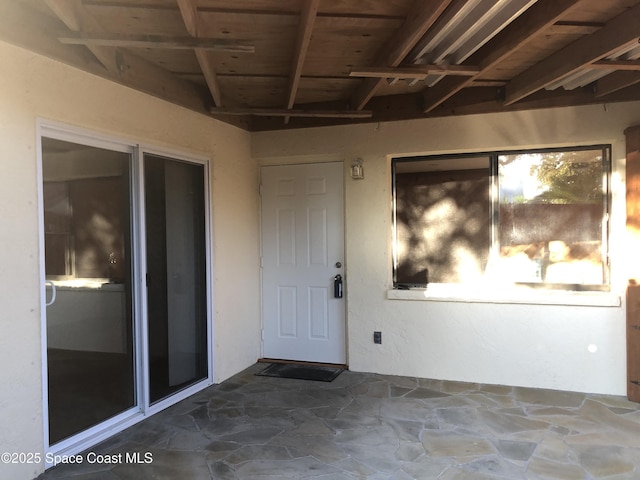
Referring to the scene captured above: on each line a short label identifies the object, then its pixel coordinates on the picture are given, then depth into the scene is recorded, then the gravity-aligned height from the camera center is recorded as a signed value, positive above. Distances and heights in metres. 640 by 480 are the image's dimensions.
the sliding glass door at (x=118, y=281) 2.73 -0.31
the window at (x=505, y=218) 3.79 +0.13
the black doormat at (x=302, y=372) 4.25 -1.36
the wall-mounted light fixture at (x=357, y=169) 4.33 +0.65
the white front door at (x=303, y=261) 4.61 -0.27
